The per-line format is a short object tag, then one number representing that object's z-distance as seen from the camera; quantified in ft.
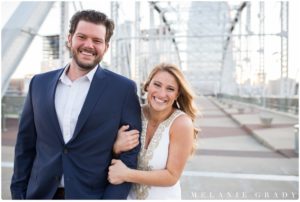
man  5.75
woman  5.81
